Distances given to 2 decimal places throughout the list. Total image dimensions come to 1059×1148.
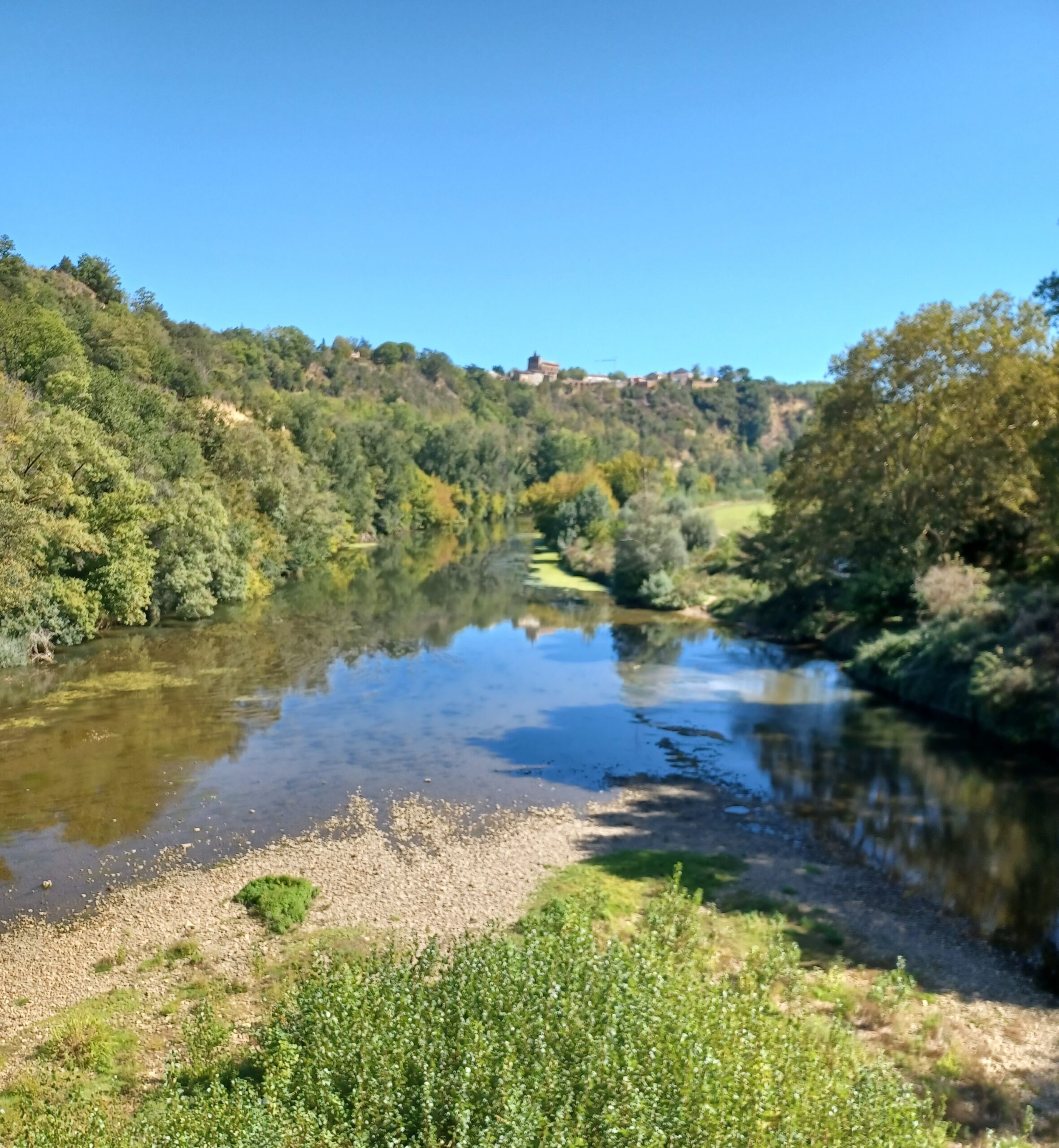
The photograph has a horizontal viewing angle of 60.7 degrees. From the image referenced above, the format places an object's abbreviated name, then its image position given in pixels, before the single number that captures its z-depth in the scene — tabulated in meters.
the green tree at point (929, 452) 33.09
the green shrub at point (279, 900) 14.00
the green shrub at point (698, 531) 61.50
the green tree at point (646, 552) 53.38
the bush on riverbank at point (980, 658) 23.23
